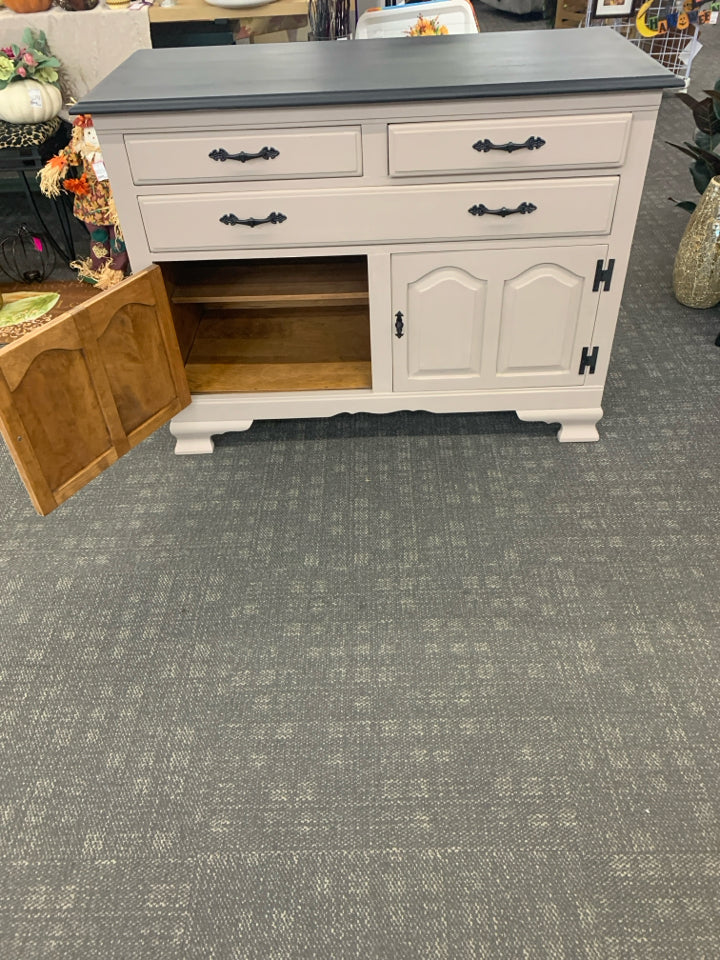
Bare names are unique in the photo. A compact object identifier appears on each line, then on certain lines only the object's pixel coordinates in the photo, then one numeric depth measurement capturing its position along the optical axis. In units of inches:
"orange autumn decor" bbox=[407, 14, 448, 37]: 100.1
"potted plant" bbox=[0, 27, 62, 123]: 106.0
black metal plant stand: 106.4
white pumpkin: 106.0
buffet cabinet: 59.2
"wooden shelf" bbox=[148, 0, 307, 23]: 113.1
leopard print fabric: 105.2
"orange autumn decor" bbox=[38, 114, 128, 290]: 100.3
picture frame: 166.4
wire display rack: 171.5
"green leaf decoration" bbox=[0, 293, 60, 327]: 102.3
